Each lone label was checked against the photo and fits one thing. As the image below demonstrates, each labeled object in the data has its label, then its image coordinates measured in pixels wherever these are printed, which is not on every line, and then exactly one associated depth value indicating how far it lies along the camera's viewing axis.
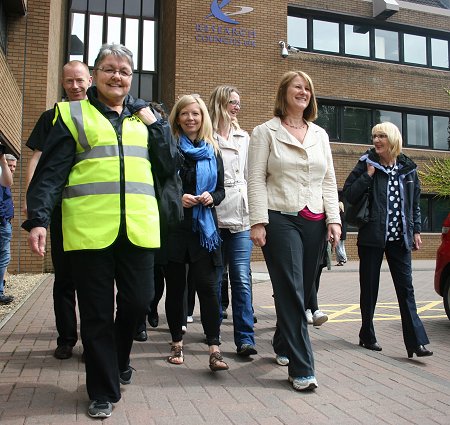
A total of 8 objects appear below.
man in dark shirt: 4.11
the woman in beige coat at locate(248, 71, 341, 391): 3.60
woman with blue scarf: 3.90
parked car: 6.04
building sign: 17.56
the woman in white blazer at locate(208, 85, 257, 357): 4.28
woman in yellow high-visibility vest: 2.89
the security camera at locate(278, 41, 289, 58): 17.89
